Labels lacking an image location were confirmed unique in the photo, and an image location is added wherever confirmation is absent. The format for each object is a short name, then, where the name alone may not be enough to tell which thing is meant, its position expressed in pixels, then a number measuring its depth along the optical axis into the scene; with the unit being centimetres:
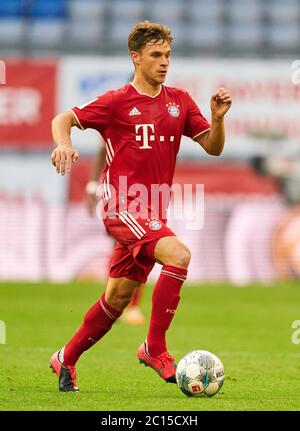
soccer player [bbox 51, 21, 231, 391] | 1305
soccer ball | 1241
